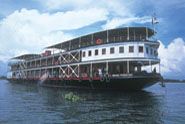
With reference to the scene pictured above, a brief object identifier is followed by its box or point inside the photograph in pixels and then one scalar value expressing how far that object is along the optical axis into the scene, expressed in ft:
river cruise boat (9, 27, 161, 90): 120.47
